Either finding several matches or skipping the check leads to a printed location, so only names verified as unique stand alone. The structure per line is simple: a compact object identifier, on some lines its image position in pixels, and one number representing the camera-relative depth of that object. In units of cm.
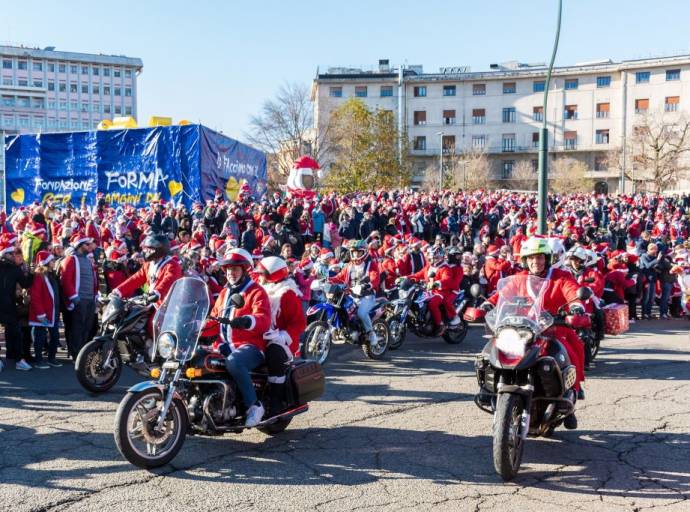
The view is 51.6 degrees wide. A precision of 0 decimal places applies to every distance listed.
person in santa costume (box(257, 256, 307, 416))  621
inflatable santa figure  3599
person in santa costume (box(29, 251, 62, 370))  959
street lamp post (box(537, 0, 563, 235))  1495
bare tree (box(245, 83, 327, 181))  5859
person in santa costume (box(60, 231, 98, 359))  988
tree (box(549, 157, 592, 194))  6931
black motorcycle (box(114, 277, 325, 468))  535
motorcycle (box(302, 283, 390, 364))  1059
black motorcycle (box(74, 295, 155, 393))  798
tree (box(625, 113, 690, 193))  6406
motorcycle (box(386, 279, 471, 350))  1141
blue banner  2403
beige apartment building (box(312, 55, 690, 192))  7569
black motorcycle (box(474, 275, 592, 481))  524
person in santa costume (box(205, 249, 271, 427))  587
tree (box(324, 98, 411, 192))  5706
